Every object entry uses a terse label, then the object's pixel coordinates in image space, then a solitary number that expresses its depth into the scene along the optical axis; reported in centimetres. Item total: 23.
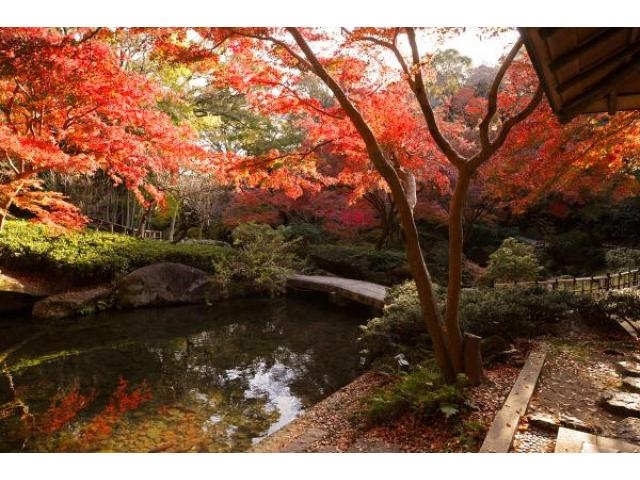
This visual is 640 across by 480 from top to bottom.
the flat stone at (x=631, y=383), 402
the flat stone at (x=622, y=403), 355
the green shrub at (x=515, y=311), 562
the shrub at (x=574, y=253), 1277
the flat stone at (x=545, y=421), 336
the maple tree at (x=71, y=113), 511
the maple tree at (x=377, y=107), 400
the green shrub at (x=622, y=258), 1080
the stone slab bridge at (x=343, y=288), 1012
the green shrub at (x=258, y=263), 1180
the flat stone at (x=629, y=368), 440
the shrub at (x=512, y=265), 938
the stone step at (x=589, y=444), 300
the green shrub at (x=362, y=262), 1262
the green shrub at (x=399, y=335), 560
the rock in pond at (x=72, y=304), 912
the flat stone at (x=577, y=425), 329
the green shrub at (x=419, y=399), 382
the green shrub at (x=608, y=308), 594
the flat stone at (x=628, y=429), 318
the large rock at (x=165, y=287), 1022
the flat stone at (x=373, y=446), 356
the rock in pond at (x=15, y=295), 903
